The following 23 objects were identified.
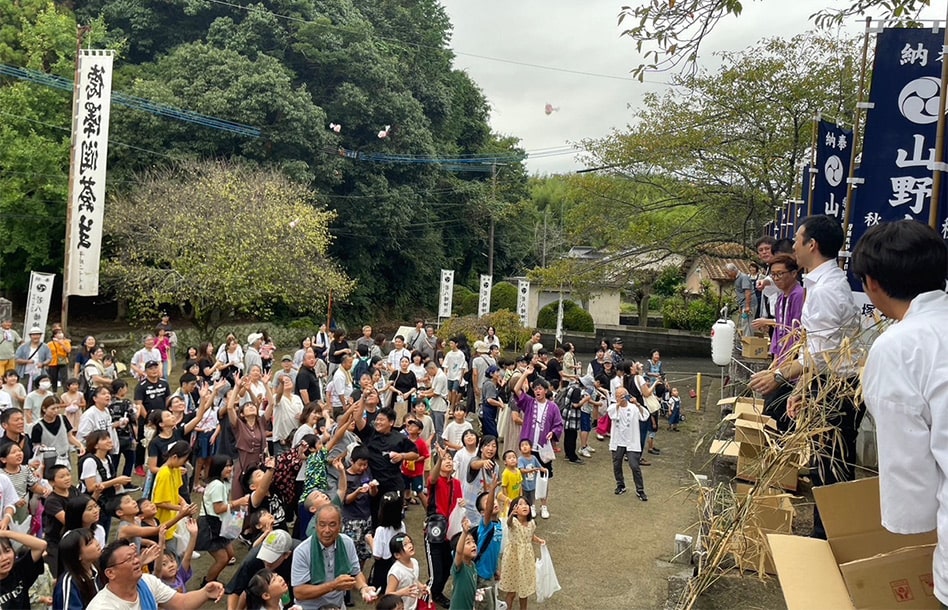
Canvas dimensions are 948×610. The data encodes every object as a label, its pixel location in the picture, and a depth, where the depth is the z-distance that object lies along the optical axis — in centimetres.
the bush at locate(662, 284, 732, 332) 2692
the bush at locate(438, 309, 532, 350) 2147
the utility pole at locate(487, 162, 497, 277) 3136
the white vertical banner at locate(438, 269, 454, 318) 2305
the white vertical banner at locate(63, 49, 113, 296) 1345
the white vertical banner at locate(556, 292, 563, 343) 2295
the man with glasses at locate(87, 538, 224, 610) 370
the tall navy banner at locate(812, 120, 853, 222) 744
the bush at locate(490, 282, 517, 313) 2756
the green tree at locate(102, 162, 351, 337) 1739
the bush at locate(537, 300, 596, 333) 2603
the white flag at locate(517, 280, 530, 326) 2247
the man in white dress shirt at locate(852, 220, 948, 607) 179
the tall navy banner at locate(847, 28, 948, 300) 477
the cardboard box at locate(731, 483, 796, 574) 398
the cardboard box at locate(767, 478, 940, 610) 205
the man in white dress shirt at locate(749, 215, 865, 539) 332
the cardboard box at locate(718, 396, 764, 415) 705
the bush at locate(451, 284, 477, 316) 2953
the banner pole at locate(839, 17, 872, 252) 570
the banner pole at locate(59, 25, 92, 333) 1348
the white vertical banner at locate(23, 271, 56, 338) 1372
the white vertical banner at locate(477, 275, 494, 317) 2345
